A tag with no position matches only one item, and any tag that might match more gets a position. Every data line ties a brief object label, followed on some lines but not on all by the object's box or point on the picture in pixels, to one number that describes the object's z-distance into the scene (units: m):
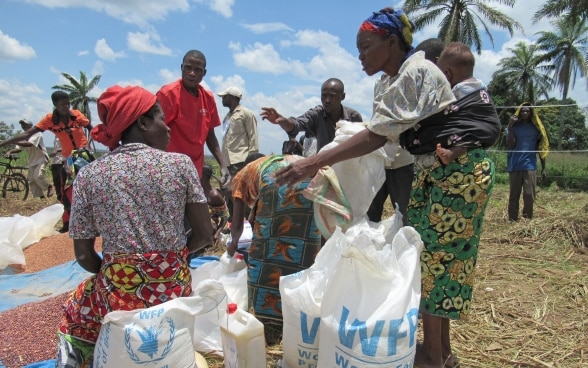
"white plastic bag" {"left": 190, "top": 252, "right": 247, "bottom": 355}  2.46
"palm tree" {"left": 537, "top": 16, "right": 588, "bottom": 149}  25.55
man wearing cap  5.79
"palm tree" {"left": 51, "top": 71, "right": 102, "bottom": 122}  40.75
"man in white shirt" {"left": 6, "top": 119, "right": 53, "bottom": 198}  8.73
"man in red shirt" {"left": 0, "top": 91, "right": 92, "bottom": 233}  5.77
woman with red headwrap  1.63
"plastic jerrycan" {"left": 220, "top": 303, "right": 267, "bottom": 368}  1.95
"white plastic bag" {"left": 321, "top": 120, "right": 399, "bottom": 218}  2.41
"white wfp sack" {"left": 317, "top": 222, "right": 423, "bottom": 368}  1.62
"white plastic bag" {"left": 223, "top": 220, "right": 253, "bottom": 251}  3.41
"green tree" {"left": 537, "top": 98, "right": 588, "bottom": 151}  27.66
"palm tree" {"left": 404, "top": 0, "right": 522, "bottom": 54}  17.97
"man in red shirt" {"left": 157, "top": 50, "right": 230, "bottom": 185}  3.38
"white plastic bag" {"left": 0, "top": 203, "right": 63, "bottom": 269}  4.46
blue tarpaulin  3.61
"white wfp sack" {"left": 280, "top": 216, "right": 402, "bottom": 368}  1.96
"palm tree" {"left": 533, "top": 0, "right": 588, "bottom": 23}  13.01
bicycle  9.47
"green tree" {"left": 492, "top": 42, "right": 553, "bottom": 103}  28.95
